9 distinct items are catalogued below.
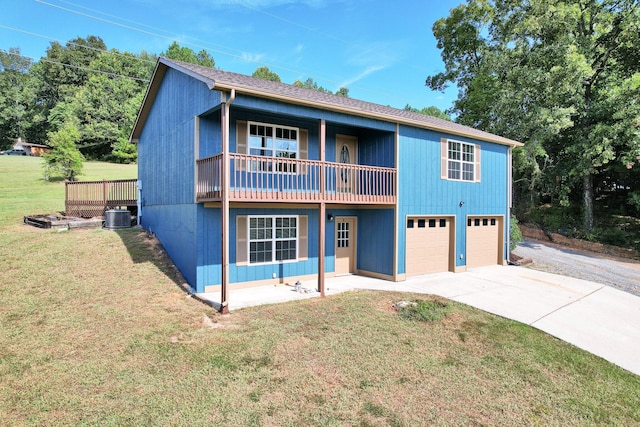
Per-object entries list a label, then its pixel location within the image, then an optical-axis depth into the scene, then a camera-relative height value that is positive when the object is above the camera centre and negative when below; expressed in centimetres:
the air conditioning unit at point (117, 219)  1310 -19
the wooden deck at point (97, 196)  1493 +79
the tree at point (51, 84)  4912 +1947
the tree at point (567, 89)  1709 +669
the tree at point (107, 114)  4212 +1259
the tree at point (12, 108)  4894 +1530
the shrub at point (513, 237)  1536 -106
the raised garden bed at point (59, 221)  1234 -28
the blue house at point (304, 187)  885 +85
